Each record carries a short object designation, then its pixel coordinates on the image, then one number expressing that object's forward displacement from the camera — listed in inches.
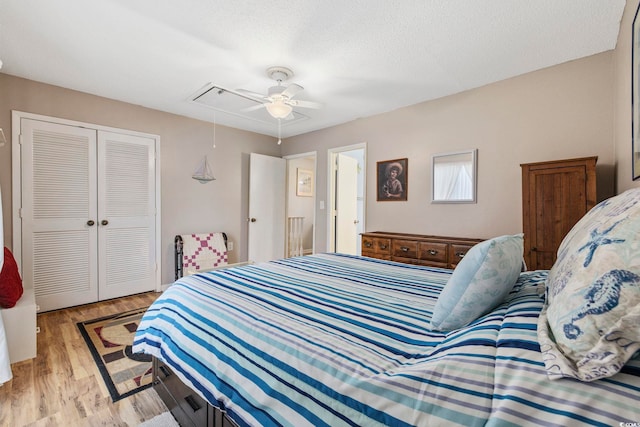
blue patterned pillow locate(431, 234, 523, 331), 38.1
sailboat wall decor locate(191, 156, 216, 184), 153.5
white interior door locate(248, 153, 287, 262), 187.0
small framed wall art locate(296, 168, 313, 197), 232.7
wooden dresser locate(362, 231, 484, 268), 111.2
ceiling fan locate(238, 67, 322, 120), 101.3
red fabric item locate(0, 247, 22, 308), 80.7
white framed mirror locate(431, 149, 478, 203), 119.9
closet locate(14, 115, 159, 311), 117.2
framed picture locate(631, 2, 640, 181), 60.3
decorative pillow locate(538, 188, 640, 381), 23.0
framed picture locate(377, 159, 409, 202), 141.6
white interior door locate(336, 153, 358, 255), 181.3
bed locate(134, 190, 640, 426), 23.9
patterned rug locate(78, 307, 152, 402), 74.4
